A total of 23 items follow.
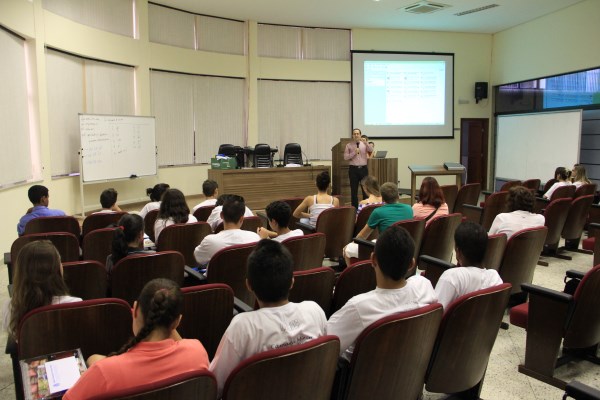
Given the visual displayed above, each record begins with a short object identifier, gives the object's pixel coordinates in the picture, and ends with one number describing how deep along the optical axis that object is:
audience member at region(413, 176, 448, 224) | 4.39
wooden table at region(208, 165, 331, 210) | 8.22
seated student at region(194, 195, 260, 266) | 3.11
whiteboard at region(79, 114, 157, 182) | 7.28
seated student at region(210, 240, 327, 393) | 1.58
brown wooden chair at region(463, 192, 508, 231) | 5.62
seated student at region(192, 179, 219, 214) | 5.11
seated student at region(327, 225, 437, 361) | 1.79
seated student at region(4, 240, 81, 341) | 1.94
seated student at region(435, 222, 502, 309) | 2.27
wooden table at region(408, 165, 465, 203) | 7.81
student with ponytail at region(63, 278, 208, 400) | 1.34
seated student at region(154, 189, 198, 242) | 3.79
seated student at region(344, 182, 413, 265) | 3.96
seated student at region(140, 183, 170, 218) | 4.75
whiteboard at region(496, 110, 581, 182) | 9.13
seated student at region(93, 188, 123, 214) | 4.56
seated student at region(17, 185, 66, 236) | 4.12
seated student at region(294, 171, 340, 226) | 4.77
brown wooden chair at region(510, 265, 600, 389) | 2.47
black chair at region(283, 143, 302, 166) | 9.62
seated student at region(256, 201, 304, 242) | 3.23
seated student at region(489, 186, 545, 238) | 3.86
